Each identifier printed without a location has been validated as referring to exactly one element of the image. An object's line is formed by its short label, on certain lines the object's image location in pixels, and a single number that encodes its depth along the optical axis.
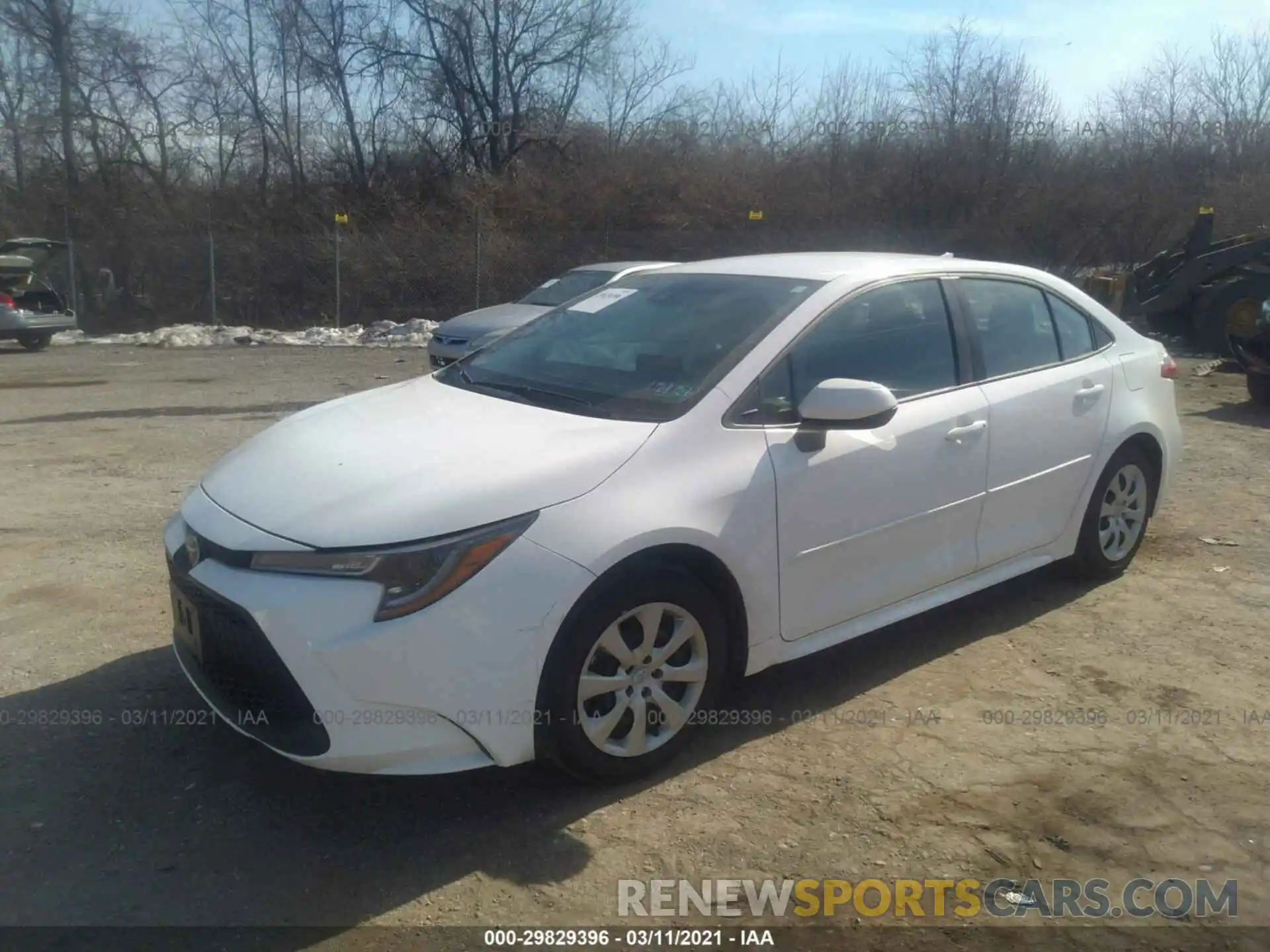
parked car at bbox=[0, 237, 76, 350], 16.80
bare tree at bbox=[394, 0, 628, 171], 28.56
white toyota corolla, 3.02
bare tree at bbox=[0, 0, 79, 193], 25.72
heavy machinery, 15.21
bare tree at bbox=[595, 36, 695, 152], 29.44
